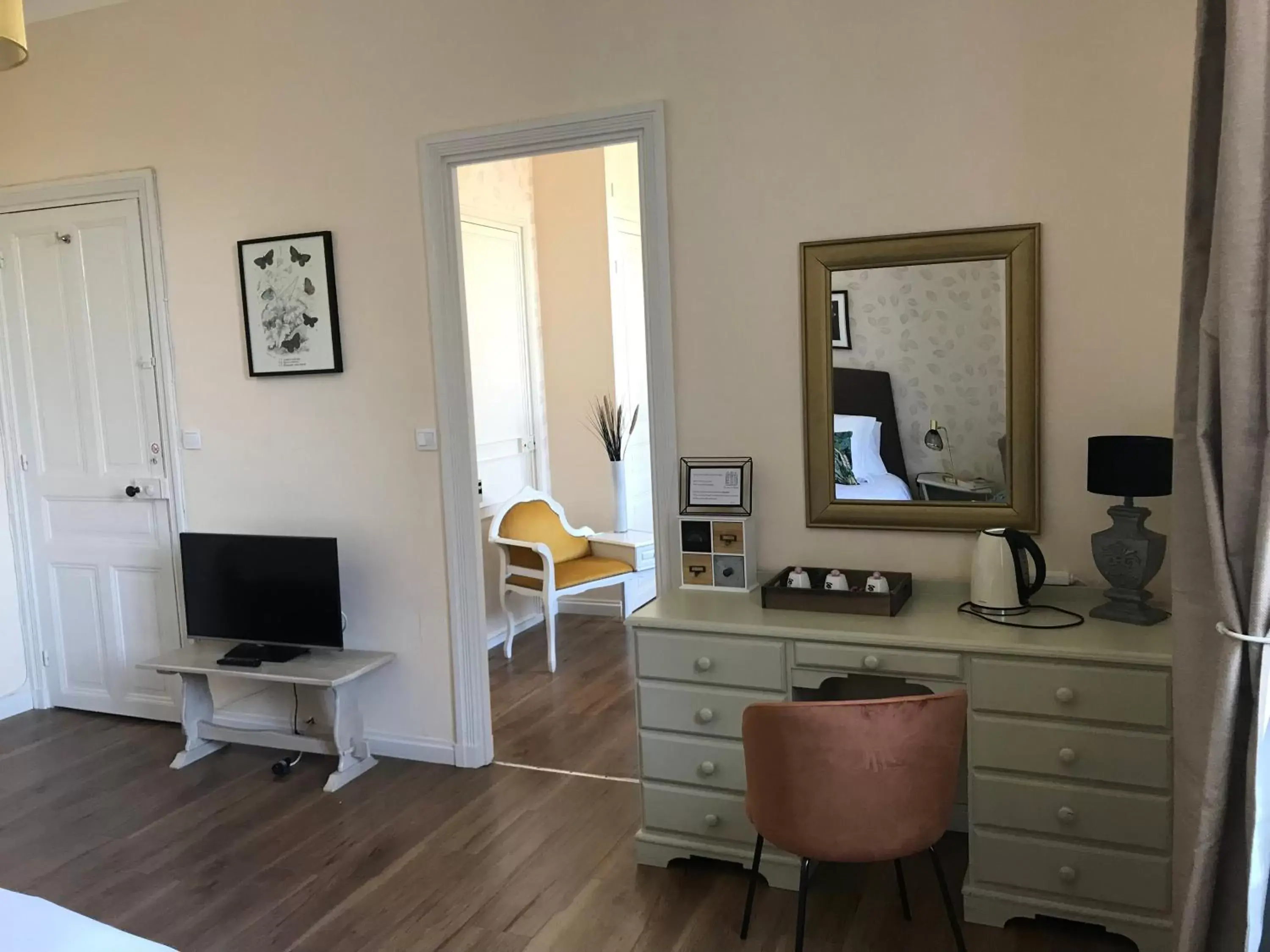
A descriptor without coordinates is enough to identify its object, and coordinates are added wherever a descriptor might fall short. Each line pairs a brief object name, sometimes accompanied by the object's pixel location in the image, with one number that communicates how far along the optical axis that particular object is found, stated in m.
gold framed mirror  2.82
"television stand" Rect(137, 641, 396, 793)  3.63
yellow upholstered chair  4.93
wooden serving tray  2.72
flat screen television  3.70
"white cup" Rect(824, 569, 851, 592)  2.88
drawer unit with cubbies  3.07
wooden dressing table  2.36
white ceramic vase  5.53
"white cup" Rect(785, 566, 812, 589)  2.92
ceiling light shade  1.72
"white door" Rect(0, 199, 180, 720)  4.14
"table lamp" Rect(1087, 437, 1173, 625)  2.45
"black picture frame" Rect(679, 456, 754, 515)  3.11
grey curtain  1.57
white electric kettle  2.66
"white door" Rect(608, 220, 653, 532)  5.66
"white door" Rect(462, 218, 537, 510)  5.17
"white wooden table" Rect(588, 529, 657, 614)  5.34
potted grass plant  5.51
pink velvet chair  2.14
